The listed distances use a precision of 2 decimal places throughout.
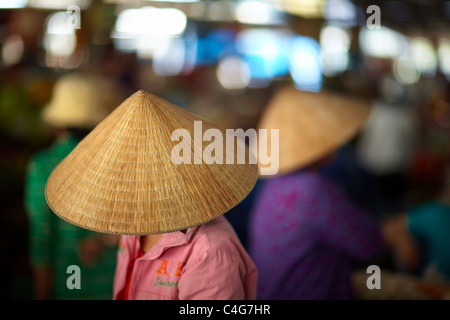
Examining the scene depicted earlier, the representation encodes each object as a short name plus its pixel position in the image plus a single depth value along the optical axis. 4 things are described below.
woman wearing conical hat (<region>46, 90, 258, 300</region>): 1.11
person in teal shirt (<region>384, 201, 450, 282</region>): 2.28
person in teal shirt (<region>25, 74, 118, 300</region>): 2.05
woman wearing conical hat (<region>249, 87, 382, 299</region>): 1.65
